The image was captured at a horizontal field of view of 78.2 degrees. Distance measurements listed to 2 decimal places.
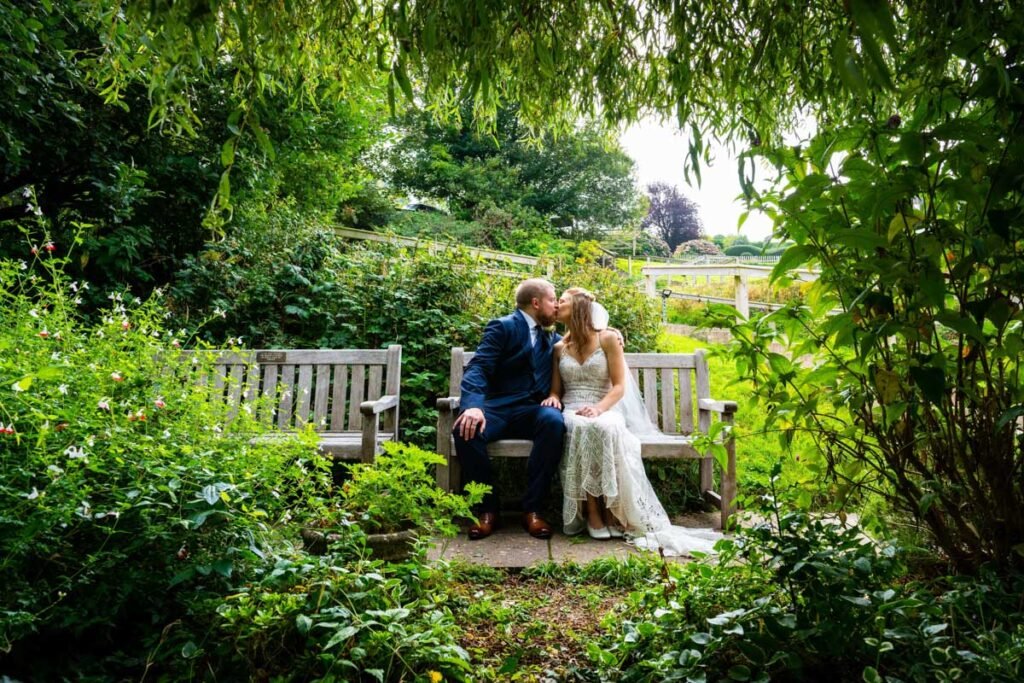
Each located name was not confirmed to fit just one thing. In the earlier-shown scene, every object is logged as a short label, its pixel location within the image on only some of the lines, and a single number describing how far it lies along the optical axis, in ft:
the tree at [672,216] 88.03
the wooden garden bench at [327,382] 14.94
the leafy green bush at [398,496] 7.95
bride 12.78
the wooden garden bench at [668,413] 13.21
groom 13.30
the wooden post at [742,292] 29.24
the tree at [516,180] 64.59
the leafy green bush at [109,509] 5.57
